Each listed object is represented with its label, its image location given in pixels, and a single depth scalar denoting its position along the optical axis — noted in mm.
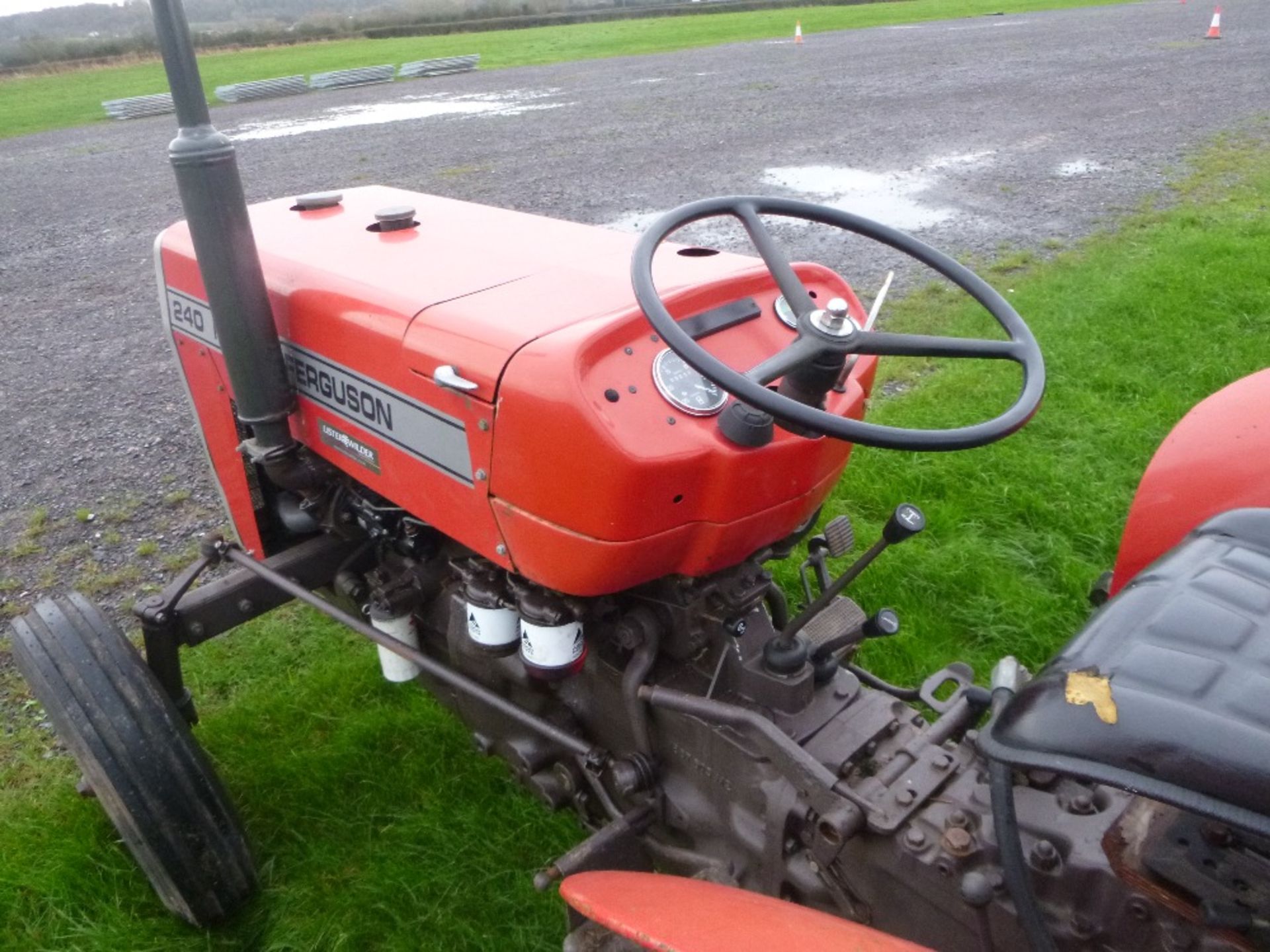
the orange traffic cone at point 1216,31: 15123
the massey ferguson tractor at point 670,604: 1247
